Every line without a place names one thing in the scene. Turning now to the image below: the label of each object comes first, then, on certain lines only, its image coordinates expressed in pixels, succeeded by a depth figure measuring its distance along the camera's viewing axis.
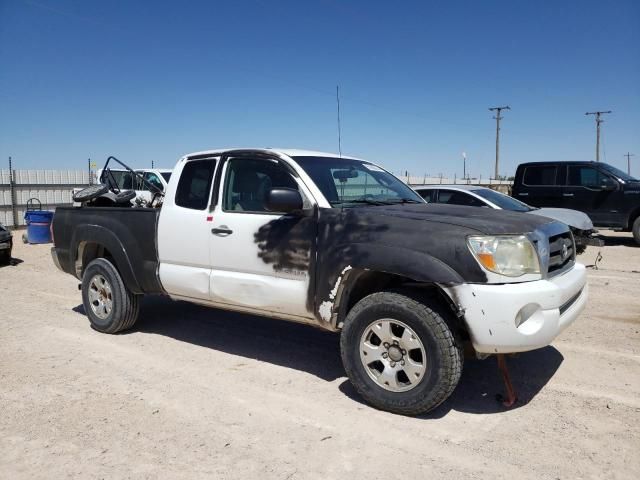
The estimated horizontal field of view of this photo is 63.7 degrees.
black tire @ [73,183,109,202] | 5.86
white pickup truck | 3.30
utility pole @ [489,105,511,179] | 45.58
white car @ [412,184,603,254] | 8.74
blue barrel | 14.67
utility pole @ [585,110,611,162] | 49.09
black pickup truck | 11.90
